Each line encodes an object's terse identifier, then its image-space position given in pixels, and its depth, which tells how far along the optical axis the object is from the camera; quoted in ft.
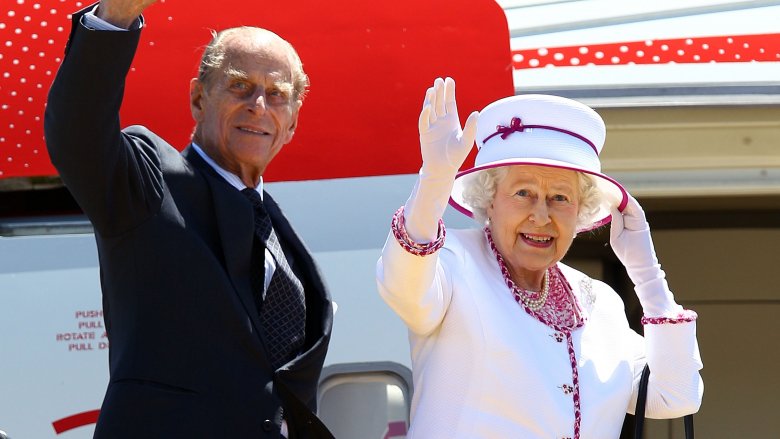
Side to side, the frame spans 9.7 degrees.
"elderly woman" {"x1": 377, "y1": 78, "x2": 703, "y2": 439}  23.03
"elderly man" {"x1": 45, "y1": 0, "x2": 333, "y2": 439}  22.22
